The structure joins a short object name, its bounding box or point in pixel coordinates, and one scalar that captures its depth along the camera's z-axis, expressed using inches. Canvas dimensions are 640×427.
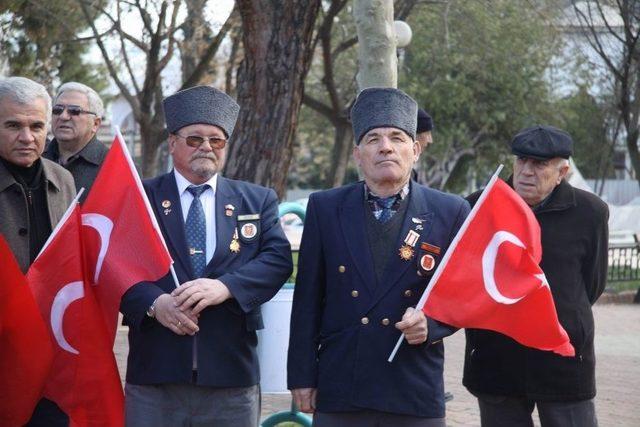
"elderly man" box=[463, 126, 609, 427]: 219.8
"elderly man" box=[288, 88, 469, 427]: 182.7
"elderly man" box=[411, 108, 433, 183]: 320.8
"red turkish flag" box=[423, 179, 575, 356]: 193.0
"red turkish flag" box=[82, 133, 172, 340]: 191.5
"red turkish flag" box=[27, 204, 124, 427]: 199.5
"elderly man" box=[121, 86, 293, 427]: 187.0
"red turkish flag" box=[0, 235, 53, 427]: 193.8
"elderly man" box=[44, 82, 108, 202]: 252.7
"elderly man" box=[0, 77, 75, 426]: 201.8
